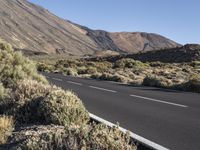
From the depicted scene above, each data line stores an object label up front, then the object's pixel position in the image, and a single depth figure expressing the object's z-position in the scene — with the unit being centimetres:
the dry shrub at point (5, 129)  800
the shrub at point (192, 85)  2286
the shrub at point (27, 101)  998
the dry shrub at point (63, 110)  912
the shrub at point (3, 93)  1165
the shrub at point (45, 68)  5306
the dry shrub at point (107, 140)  609
